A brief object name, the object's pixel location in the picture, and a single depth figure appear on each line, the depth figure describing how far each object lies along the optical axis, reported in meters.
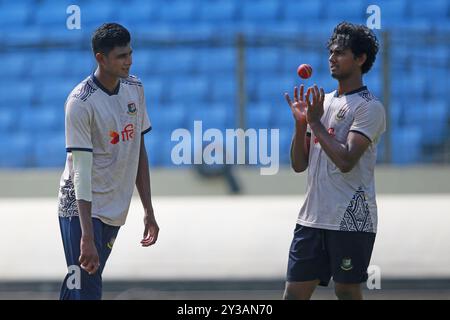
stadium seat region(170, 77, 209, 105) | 10.43
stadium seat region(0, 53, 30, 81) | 9.92
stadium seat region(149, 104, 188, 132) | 10.40
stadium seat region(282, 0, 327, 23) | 13.39
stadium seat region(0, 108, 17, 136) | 11.17
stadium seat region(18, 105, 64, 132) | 10.92
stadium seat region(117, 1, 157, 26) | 14.02
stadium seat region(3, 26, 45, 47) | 9.79
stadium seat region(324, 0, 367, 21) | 12.95
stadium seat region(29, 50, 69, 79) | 10.15
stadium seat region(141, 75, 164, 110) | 10.77
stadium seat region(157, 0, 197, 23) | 13.83
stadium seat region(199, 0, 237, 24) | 13.67
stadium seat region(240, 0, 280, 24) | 13.49
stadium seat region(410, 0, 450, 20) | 12.91
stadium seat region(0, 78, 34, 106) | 11.08
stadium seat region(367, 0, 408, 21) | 13.12
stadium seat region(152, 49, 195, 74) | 9.99
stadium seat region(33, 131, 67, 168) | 9.98
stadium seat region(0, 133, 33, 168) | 10.01
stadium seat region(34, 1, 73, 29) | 14.38
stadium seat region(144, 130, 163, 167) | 10.05
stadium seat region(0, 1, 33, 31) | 14.47
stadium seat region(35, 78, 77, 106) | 11.61
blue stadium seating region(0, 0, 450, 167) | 9.48
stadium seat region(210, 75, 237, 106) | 9.84
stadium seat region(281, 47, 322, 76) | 9.85
